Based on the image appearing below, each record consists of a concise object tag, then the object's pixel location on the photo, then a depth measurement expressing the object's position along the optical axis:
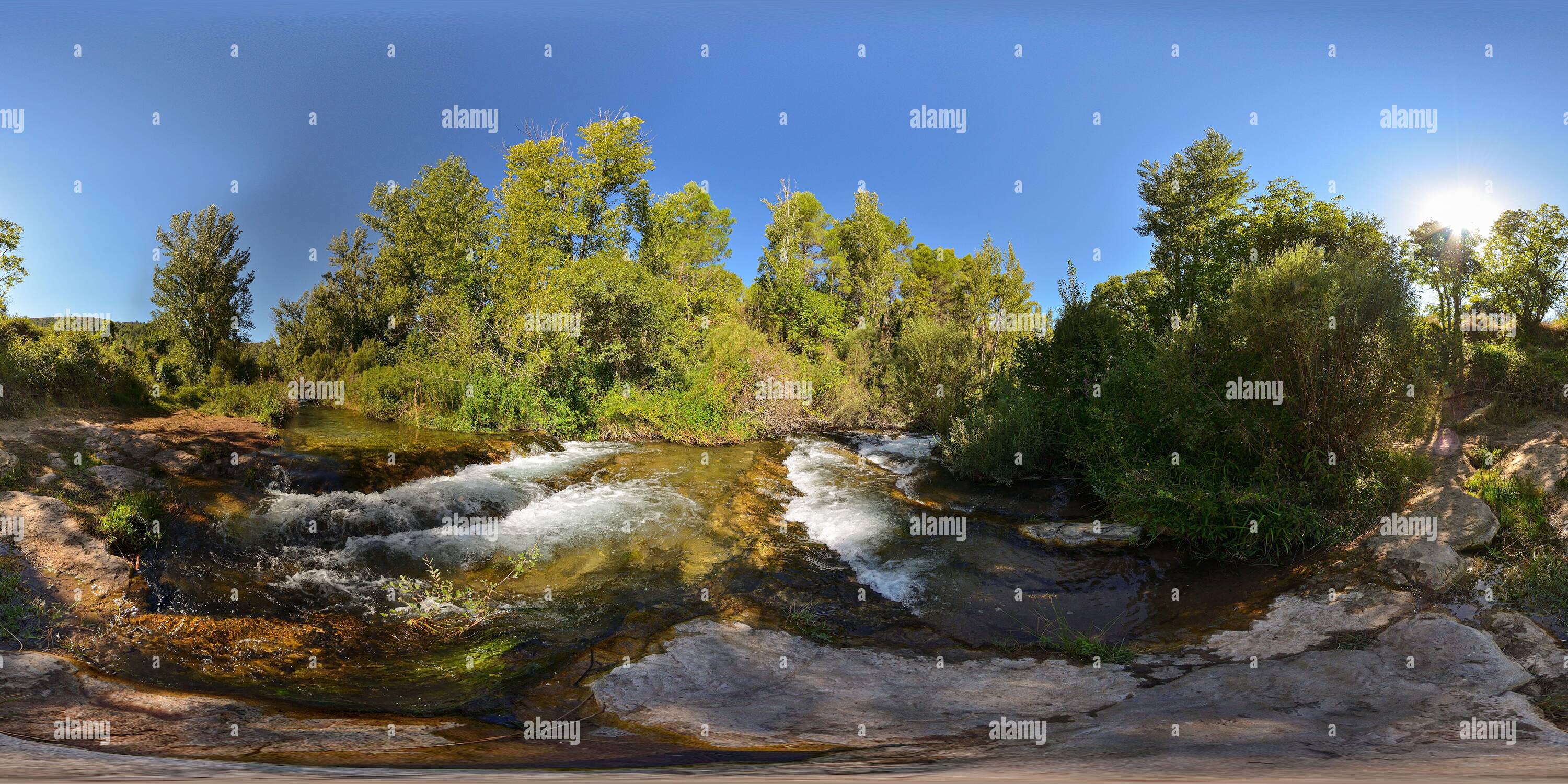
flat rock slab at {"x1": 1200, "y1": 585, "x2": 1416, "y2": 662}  5.41
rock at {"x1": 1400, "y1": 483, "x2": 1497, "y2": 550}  6.42
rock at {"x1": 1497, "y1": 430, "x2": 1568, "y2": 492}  7.13
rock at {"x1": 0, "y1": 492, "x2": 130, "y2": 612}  5.73
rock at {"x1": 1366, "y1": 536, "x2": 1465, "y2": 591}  6.04
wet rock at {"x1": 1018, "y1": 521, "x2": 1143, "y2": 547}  9.29
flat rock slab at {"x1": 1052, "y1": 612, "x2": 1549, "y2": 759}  3.32
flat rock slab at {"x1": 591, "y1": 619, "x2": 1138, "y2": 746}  4.14
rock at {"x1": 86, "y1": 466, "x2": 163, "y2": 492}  7.96
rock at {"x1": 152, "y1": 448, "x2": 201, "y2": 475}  9.79
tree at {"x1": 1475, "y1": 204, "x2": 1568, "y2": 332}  19.98
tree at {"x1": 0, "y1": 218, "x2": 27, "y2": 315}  16.06
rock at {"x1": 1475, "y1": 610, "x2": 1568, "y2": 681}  4.39
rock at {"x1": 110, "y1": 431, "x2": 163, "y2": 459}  9.99
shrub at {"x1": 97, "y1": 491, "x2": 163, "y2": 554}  6.56
